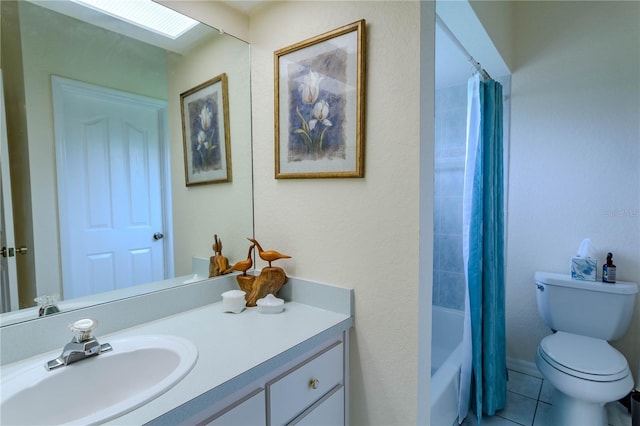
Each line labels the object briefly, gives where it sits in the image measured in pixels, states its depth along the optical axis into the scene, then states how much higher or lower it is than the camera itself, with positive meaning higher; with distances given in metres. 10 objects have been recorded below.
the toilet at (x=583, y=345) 1.47 -0.83
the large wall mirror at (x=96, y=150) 0.96 +0.18
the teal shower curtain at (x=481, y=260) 1.70 -0.36
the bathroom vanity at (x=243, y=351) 0.77 -0.46
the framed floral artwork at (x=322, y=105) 1.17 +0.38
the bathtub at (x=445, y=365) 1.42 -0.97
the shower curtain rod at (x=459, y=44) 1.44 +0.79
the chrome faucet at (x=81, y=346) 0.86 -0.41
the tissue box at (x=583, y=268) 1.87 -0.45
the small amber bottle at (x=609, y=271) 1.81 -0.46
